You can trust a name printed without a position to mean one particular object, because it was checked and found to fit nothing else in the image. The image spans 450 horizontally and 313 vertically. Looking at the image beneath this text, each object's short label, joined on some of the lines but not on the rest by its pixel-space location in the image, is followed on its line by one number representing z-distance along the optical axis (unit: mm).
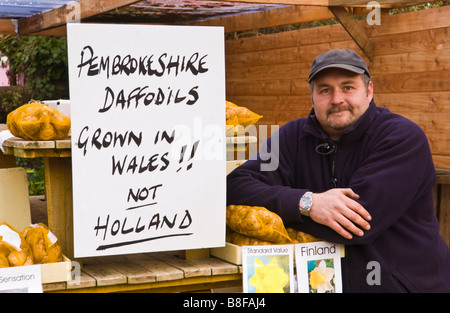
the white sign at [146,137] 4094
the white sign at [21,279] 3879
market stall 4090
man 4469
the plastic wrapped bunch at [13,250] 4004
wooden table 4203
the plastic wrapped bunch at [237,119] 5441
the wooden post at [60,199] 4473
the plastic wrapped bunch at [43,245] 4145
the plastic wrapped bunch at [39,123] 4379
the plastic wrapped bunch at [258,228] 4418
